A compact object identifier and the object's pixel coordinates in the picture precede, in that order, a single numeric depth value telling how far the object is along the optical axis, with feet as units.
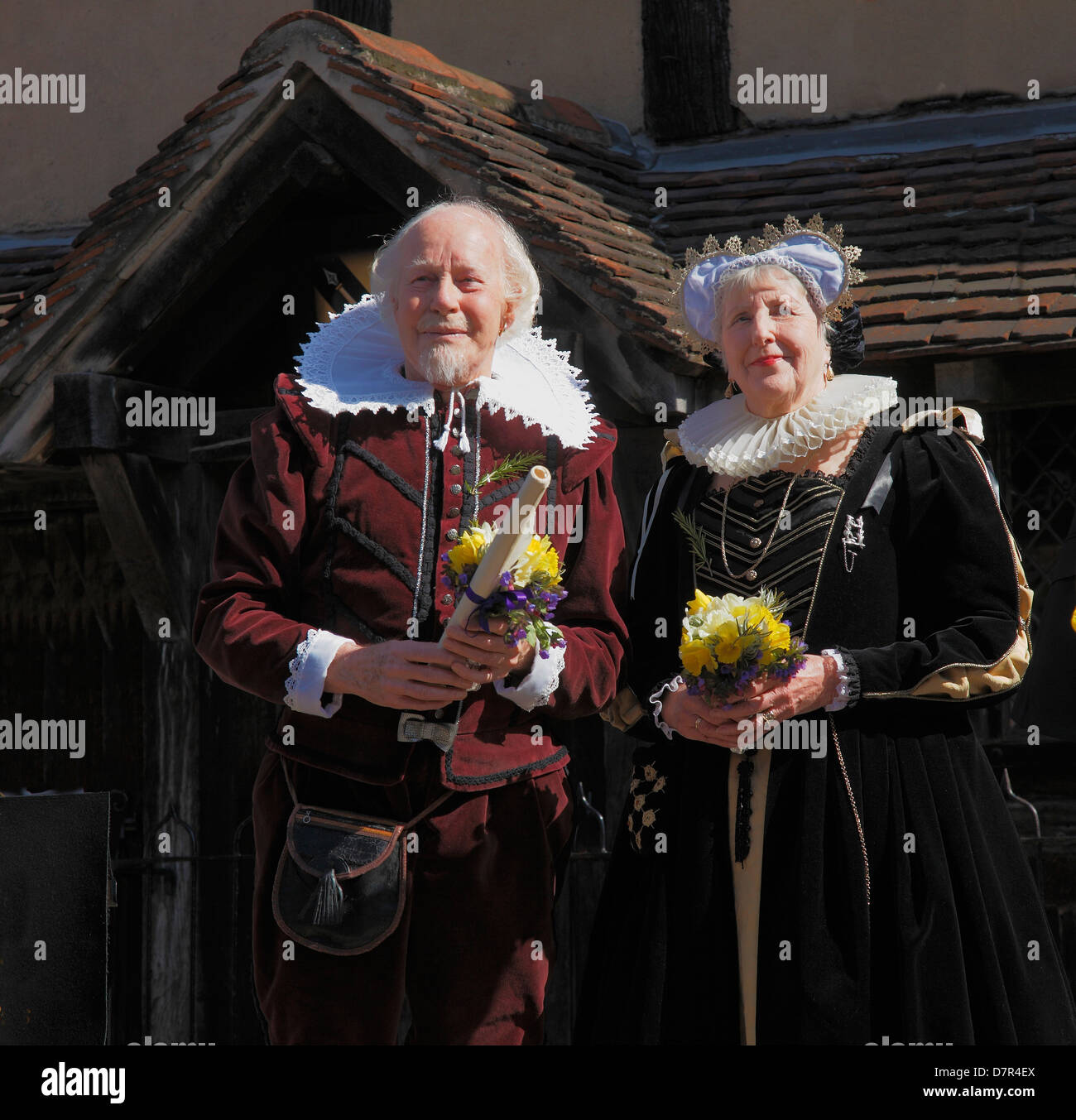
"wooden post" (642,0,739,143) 20.29
